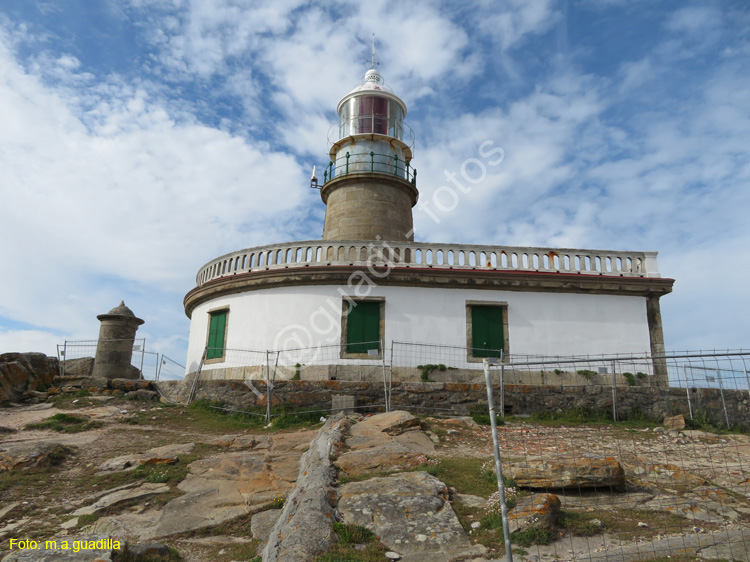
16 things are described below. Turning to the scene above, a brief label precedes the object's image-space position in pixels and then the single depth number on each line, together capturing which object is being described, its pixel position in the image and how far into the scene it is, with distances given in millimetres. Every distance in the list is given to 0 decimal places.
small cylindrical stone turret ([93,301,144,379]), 17109
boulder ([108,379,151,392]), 15438
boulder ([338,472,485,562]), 4930
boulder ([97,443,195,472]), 8398
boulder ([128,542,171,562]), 5066
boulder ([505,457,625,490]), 6055
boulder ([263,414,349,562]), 4617
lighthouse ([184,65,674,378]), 13719
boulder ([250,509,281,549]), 5876
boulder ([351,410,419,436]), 9359
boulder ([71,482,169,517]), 6699
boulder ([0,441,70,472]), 8156
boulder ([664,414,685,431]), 11352
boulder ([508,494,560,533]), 5062
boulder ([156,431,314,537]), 6464
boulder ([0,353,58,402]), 14492
